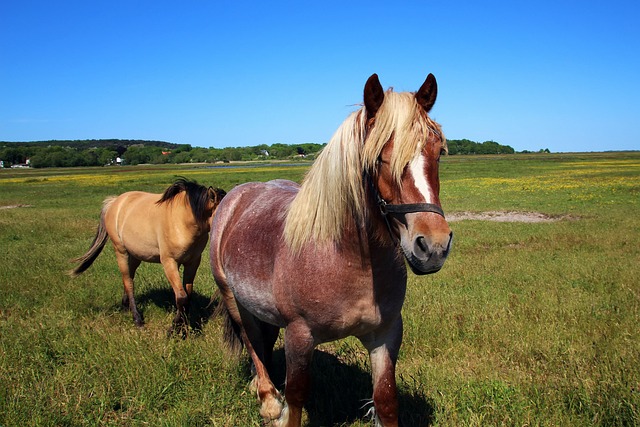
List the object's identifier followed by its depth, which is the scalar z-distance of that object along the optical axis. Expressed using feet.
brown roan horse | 7.18
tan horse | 20.44
